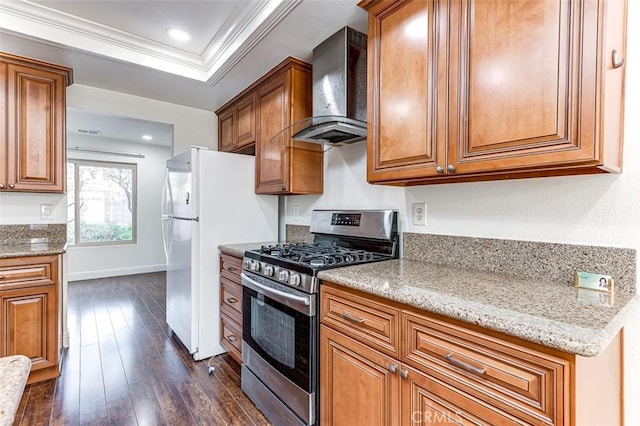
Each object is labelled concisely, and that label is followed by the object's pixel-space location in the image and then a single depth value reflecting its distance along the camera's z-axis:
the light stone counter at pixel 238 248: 2.25
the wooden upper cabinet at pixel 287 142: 2.38
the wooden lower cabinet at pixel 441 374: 0.80
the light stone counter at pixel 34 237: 2.40
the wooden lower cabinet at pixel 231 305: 2.27
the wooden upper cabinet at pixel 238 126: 2.89
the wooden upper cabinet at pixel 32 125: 2.38
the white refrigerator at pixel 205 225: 2.45
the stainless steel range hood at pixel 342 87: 1.92
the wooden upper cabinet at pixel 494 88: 0.98
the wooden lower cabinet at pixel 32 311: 2.08
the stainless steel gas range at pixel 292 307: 1.53
